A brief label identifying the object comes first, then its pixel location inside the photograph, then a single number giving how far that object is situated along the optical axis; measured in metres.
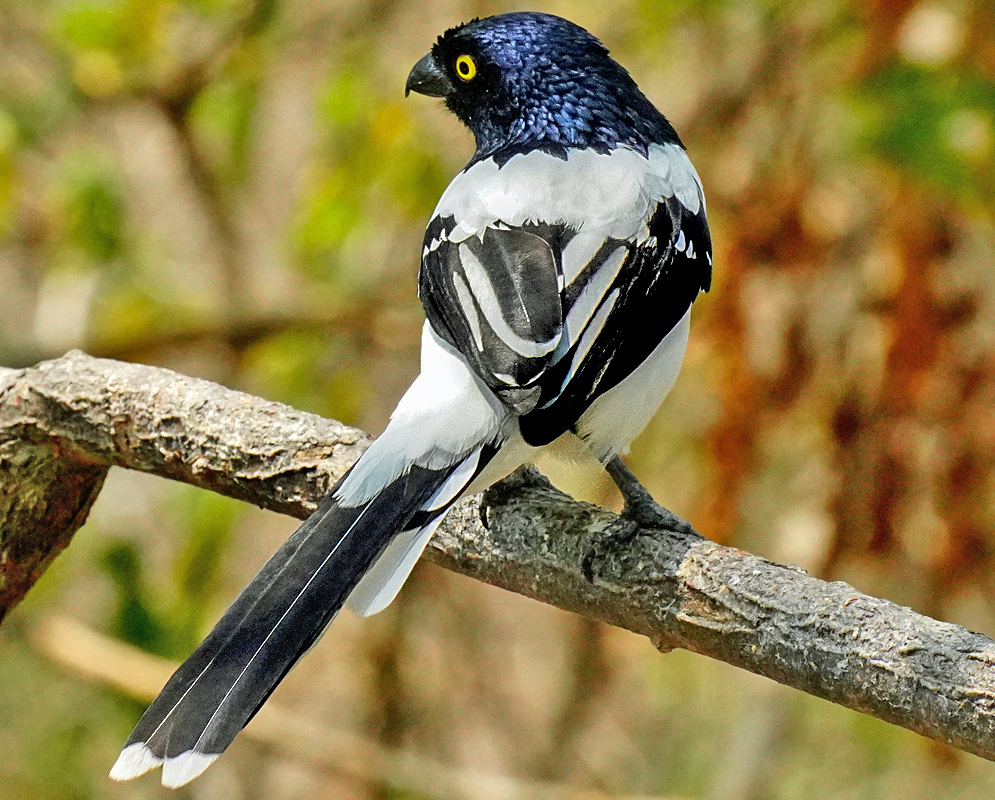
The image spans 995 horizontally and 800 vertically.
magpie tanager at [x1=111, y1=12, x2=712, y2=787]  5.06
